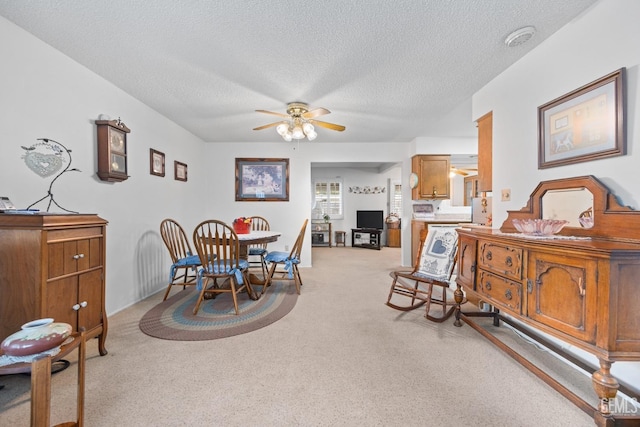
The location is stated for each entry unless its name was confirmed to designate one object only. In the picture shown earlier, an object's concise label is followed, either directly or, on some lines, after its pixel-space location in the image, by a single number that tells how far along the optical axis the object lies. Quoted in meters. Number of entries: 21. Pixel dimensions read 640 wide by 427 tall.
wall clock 2.46
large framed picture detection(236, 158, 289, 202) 4.94
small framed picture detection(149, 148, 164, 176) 3.30
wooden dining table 2.90
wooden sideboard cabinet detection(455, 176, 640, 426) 1.12
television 7.46
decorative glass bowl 1.64
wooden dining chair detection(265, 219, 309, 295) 3.32
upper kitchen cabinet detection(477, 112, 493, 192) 2.63
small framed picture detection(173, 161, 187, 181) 3.89
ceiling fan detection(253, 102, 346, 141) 2.93
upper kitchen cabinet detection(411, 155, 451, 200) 4.76
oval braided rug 2.25
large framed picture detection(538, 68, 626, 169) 1.46
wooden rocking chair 2.54
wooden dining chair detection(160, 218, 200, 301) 2.96
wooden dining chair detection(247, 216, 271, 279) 3.69
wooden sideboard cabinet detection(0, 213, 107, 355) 1.45
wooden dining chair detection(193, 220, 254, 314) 2.60
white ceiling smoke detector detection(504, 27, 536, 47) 1.77
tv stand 7.13
